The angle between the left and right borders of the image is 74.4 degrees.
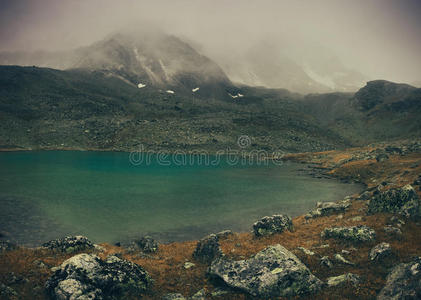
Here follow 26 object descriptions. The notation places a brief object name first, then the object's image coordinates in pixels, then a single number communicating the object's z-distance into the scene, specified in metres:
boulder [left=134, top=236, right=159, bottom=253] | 24.33
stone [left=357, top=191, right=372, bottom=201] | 38.16
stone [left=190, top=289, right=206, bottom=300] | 14.49
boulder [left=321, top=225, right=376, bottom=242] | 20.84
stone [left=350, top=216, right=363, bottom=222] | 27.58
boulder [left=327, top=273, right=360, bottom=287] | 14.63
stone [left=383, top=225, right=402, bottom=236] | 21.08
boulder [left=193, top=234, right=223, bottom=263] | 20.97
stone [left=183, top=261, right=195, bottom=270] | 19.78
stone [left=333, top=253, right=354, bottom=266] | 17.38
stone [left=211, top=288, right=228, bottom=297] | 14.64
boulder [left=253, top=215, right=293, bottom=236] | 27.88
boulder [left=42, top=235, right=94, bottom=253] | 21.41
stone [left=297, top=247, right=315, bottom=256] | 19.82
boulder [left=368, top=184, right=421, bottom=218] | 24.81
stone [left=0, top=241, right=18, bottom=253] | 21.17
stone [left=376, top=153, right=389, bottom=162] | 73.57
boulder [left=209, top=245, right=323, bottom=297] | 14.02
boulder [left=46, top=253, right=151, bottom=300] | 12.91
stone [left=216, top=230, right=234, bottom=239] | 28.12
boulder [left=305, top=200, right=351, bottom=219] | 34.94
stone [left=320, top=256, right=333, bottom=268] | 17.23
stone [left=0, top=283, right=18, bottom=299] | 13.11
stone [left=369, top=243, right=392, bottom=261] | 17.18
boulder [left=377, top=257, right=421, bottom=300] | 11.77
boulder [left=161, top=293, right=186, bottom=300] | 14.44
